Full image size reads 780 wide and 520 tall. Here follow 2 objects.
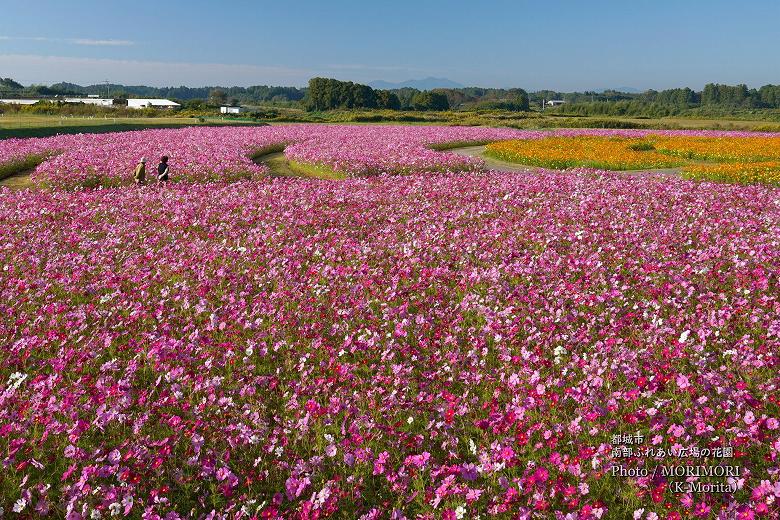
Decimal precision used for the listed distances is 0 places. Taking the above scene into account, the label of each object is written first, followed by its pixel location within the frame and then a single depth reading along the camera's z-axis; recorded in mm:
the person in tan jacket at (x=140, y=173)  19406
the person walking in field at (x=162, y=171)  19250
